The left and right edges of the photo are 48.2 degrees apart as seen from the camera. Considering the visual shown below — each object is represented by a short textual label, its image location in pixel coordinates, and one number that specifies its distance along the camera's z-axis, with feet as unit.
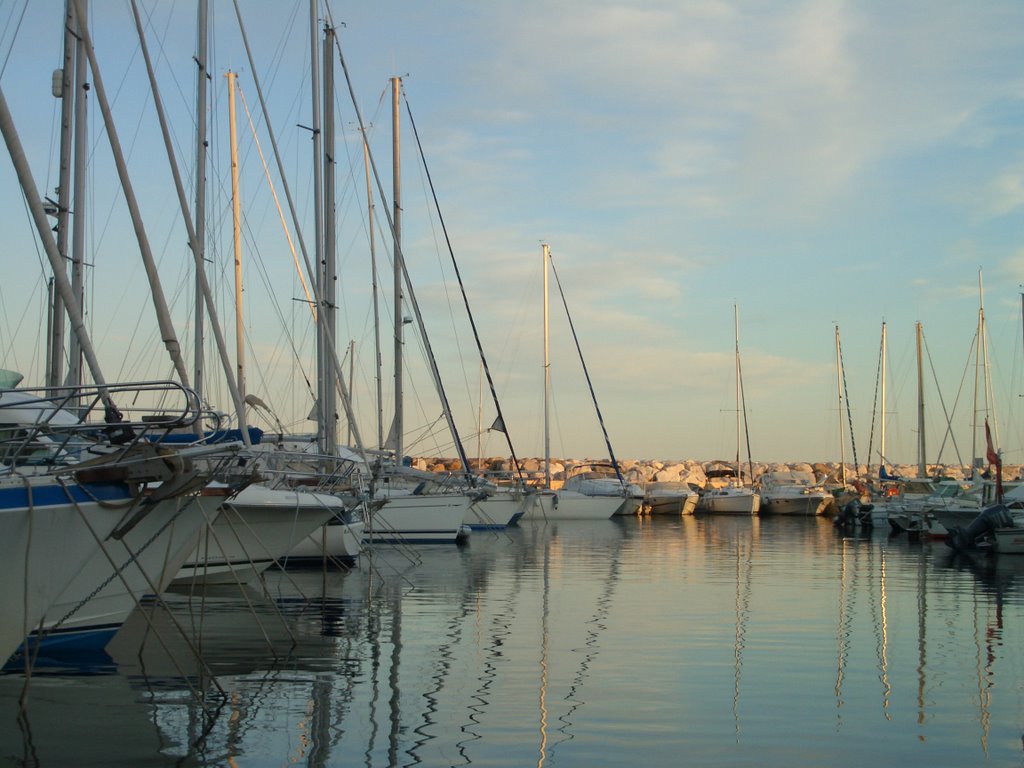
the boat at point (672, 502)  231.50
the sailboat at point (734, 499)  225.15
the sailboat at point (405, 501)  108.78
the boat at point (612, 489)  207.51
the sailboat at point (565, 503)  183.81
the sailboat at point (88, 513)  34.50
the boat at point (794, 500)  223.30
